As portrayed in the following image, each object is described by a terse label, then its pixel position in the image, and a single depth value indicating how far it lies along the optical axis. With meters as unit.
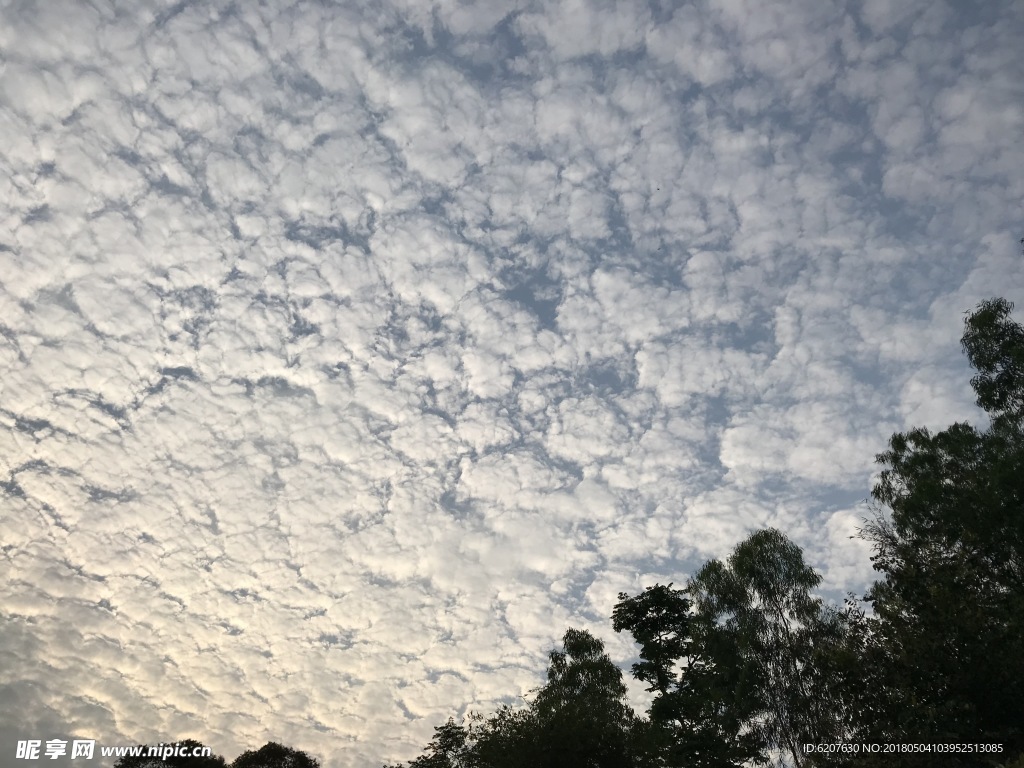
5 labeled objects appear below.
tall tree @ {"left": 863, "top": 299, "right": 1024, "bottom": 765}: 18.75
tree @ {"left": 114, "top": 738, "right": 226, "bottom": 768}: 67.50
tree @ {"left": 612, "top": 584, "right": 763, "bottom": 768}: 37.12
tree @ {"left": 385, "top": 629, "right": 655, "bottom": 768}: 43.72
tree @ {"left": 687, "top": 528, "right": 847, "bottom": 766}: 37.00
